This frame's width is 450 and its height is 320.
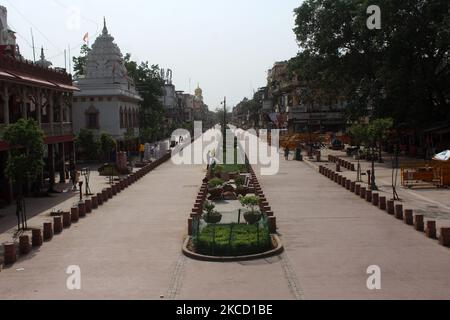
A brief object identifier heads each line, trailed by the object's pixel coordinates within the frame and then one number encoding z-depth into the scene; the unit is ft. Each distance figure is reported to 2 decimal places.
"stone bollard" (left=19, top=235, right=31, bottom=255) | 58.54
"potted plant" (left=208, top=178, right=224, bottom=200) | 96.22
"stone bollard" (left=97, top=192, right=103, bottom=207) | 92.55
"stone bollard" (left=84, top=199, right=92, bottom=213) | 85.15
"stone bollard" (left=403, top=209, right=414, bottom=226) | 70.28
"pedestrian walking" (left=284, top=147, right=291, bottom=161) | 187.11
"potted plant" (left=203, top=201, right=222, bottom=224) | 69.05
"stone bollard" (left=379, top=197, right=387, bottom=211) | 81.76
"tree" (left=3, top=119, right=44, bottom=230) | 73.97
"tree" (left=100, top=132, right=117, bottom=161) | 152.87
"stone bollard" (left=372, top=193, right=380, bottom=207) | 84.85
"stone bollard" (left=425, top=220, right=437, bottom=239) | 62.59
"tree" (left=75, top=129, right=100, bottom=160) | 166.71
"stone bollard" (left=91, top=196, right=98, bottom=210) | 89.13
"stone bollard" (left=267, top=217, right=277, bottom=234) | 65.72
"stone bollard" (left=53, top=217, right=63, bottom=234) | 69.62
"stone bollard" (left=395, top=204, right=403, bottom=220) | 74.23
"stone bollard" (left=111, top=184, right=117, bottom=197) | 104.16
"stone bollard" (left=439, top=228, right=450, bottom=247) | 58.70
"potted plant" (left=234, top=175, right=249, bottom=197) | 100.32
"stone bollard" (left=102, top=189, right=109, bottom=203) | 96.23
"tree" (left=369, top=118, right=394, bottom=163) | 106.11
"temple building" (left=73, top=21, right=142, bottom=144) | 189.47
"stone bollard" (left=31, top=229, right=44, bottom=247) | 62.34
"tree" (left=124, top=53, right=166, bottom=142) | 253.65
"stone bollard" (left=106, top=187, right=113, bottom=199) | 100.17
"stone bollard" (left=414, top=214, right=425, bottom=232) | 66.39
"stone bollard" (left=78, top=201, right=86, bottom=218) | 81.51
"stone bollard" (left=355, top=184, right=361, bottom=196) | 95.99
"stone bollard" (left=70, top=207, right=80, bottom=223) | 77.82
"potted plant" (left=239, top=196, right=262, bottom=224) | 68.39
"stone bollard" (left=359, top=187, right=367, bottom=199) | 92.43
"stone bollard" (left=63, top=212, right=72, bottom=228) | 73.77
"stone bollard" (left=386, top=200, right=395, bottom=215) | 77.77
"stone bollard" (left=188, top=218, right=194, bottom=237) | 64.63
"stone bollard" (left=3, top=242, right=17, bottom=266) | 54.80
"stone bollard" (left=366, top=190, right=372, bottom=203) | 89.19
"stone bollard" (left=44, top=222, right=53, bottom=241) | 65.75
